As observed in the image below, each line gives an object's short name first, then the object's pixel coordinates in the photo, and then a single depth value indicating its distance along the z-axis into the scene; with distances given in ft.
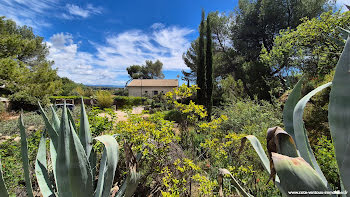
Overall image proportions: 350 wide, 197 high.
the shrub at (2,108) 30.09
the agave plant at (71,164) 3.08
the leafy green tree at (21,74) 23.05
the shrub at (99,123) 10.26
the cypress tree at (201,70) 34.61
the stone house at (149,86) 86.38
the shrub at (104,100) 49.16
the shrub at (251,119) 12.61
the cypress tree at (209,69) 34.22
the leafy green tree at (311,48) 15.16
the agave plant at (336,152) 1.88
